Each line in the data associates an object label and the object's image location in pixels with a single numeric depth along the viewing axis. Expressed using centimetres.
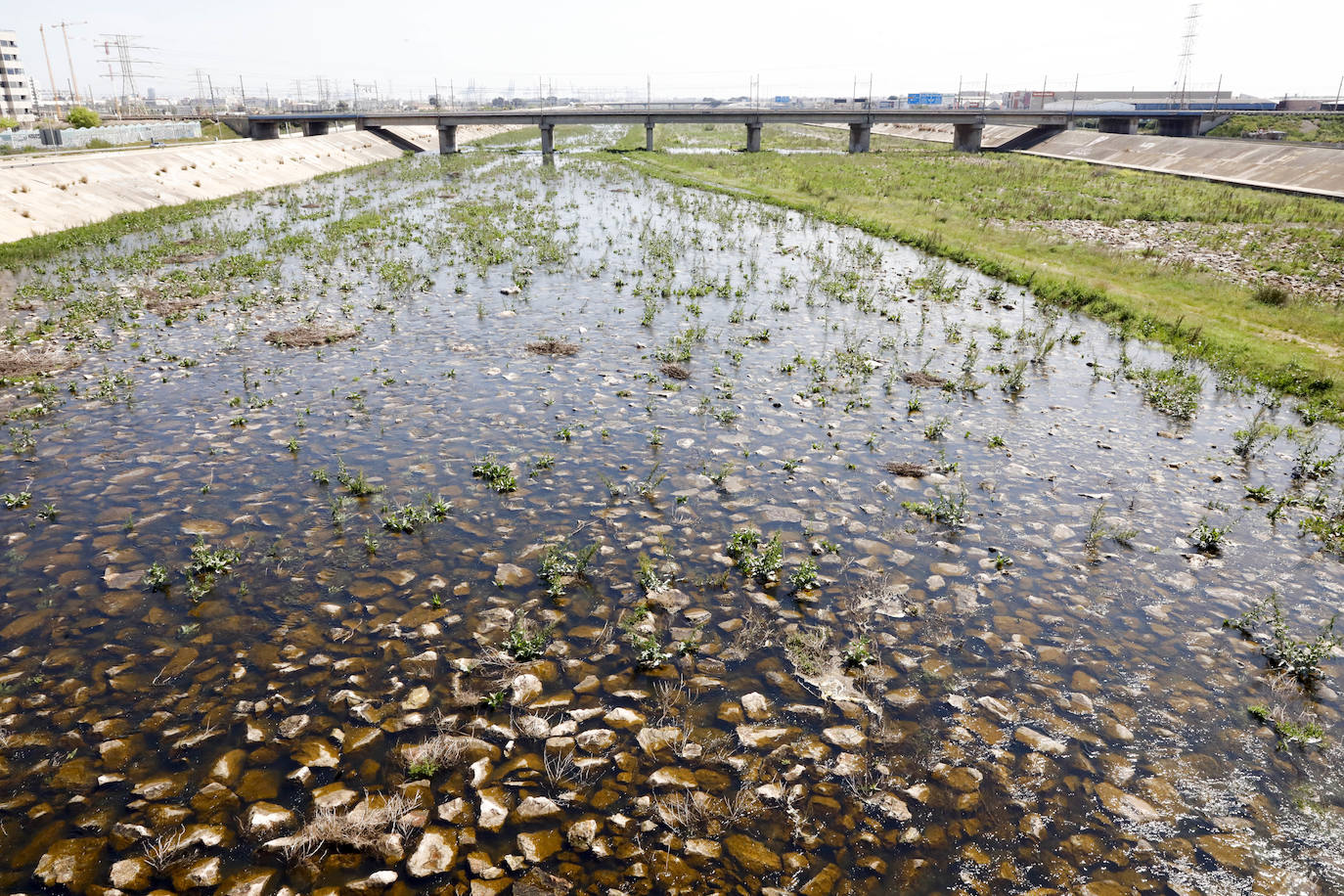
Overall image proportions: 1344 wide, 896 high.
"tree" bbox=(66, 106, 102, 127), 10262
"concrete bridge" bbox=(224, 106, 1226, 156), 10381
